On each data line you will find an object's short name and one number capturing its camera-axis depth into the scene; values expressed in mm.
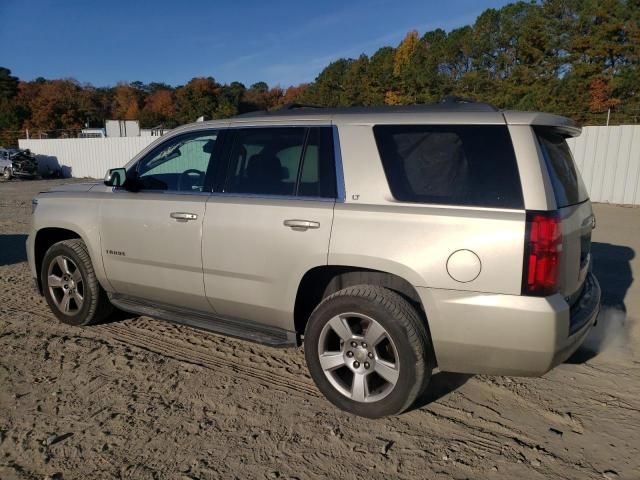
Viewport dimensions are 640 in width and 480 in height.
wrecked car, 25328
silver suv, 2711
